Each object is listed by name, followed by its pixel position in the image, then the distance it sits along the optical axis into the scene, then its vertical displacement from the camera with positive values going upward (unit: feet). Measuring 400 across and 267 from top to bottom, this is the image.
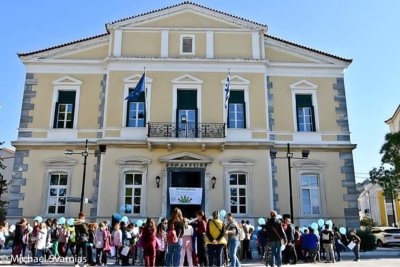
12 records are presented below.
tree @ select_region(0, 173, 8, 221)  75.80 +3.28
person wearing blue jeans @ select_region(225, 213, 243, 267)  32.15 -1.44
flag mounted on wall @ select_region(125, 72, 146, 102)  57.06 +19.57
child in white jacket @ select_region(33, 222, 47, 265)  39.70 -1.90
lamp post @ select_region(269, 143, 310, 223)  56.75 +10.13
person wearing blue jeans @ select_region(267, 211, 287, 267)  32.94 -1.10
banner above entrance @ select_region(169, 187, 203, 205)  57.82 +3.84
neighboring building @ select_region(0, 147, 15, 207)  115.97 +17.15
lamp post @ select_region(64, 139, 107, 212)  56.55 +9.97
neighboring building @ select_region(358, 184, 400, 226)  182.60 +7.35
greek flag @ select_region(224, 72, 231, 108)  58.85 +19.72
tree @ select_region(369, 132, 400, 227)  60.54 +8.17
